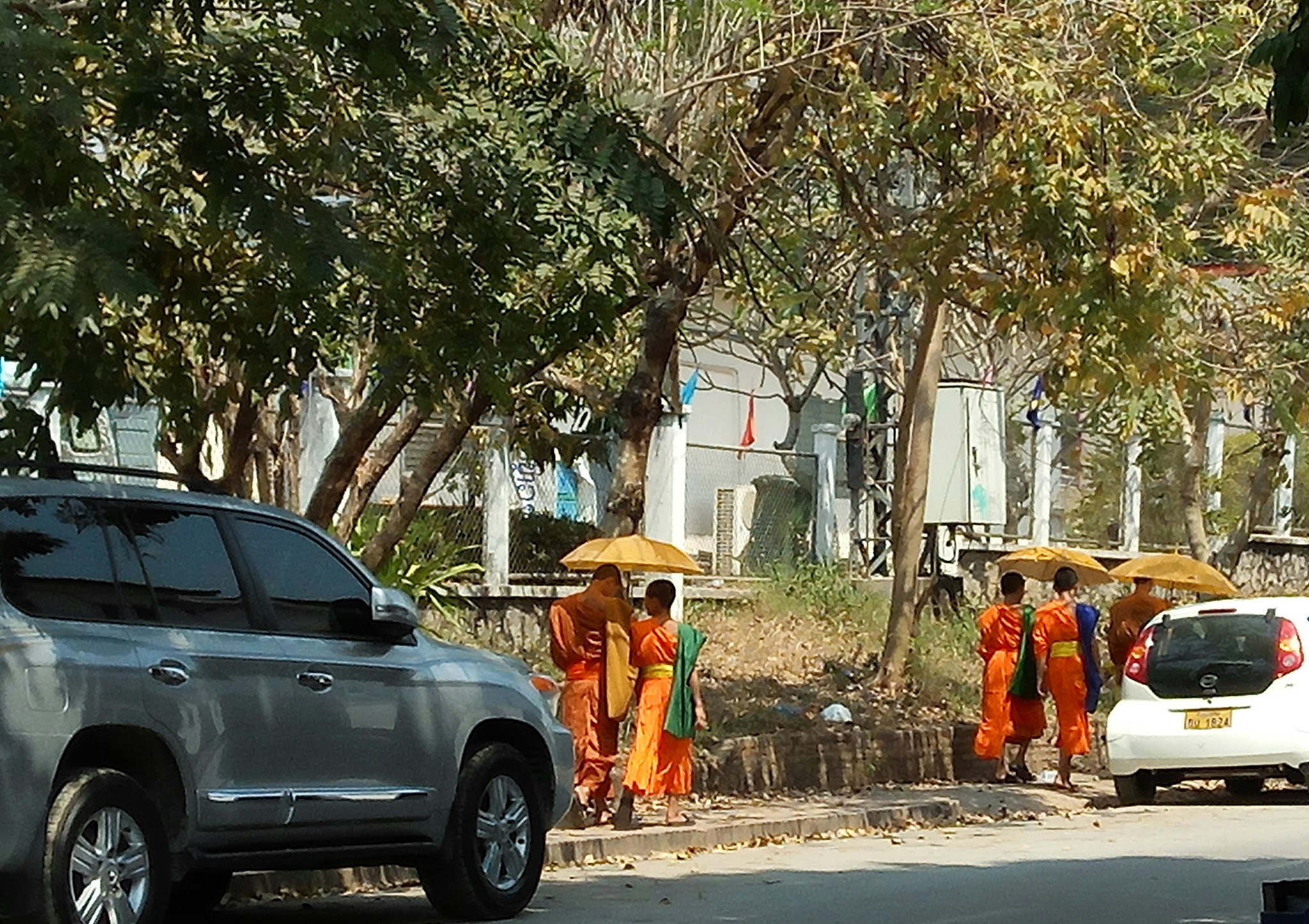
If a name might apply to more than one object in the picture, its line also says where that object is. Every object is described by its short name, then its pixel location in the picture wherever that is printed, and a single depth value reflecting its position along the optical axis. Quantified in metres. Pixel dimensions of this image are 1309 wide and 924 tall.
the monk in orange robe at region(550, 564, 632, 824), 16.64
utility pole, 28.28
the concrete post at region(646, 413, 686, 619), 24.39
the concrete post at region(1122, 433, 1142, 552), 34.00
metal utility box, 27.41
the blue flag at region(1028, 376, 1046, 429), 32.09
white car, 18.94
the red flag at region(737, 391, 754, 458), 39.16
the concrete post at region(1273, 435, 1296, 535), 36.66
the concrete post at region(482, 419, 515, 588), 22.70
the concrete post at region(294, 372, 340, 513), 21.34
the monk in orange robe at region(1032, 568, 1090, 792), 21.28
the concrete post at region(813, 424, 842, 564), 28.36
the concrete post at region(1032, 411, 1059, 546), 32.38
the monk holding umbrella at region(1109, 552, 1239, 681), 22.25
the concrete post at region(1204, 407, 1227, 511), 34.62
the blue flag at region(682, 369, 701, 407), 34.28
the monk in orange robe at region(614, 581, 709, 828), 16.44
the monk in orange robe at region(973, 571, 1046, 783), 21.03
